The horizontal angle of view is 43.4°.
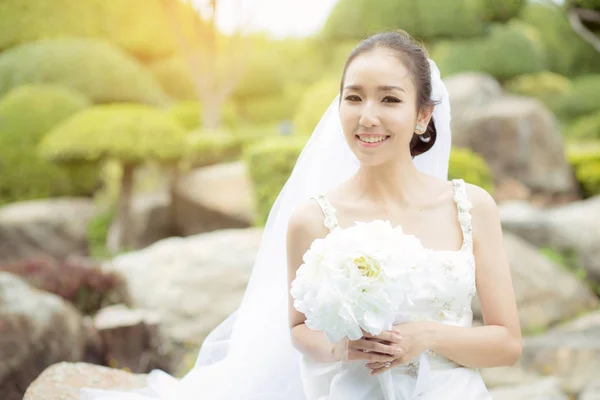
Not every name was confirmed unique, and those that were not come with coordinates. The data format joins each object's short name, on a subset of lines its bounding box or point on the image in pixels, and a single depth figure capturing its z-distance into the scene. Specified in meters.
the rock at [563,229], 7.74
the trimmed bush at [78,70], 12.90
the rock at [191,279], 6.02
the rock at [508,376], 5.20
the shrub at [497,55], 14.37
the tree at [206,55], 15.61
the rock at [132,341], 5.39
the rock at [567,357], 5.18
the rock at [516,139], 10.48
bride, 2.26
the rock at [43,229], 10.47
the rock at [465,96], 10.62
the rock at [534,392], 4.81
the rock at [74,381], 2.89
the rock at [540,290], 6.49
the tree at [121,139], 9.88
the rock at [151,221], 10.90
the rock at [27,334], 4.34
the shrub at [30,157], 11.50
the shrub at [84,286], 6.52
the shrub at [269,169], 8.84
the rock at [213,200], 10.30
